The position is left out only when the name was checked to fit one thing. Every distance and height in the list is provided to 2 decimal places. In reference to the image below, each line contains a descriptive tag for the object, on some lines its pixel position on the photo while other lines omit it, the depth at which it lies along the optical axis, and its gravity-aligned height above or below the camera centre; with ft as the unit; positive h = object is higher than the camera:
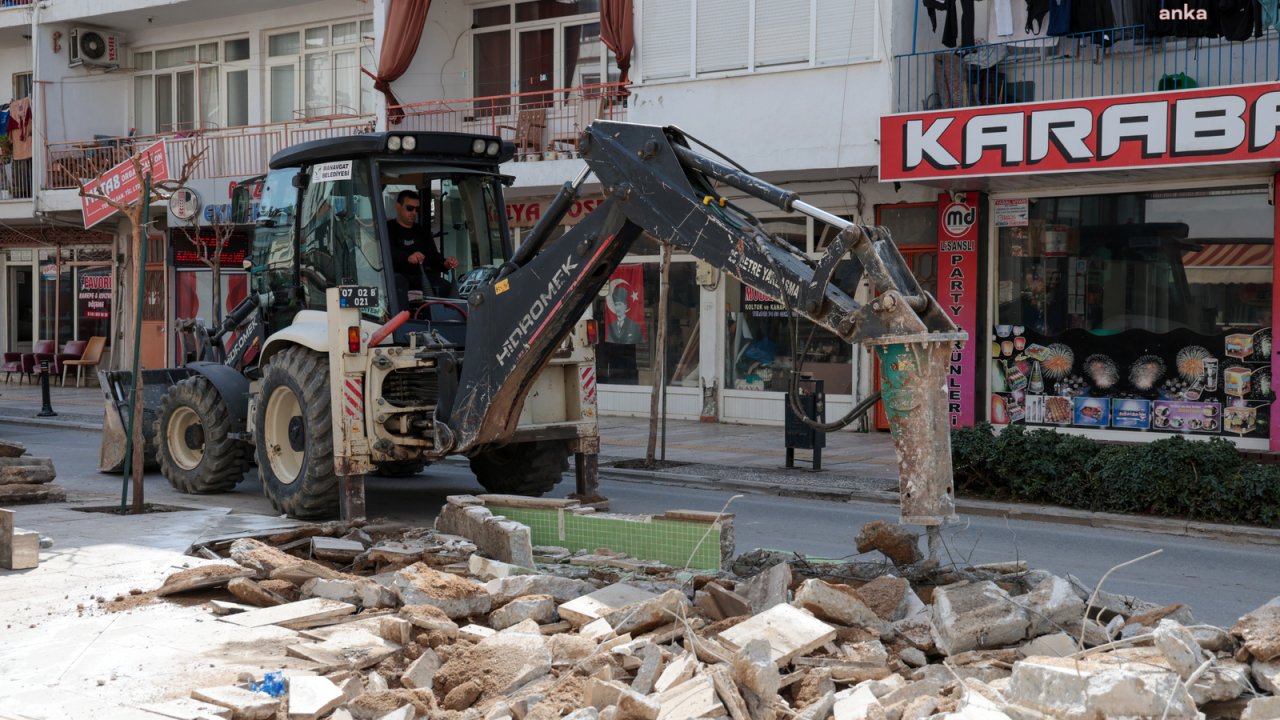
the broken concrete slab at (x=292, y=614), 24.35 -5.11
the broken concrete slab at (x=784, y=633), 19.58 -4.43
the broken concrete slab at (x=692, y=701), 17.06 -4.75
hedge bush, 38.75 -4.24
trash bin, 50.11 -3.29
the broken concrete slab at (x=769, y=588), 22.72 -4.36
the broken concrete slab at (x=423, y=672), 20.17 -5.14
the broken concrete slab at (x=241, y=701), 18.88 -5.27
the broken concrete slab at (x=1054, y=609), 20.70 -4.26
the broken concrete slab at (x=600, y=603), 22.71 -4.64
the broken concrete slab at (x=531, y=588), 24.32 -4.60
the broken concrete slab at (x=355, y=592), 25.07 -4.90
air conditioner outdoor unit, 96.07 +21.06
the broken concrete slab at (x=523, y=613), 23.16 -4.80
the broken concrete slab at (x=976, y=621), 20.15 -4.35
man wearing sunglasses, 37.22 +2.54
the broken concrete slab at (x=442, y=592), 23.77 -4.70
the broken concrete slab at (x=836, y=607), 21.29 -4.33
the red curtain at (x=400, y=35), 77.15 +17.60
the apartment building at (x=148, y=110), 88.69 +16.23
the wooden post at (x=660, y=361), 52.11 -0.91
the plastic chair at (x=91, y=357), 99.37 -1.42
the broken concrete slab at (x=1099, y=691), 15.80 -4.29
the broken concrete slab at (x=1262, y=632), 18.26 -4.19
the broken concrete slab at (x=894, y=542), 25.52 -3.94
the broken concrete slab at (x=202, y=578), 26.66 -4.87
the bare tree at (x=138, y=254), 36.86 +2.37
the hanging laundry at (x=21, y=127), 99.45 +15.87
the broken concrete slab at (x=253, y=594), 25.95 -4.99
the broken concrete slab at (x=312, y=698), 18.56 -5.13
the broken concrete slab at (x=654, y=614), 21.66 -4.50
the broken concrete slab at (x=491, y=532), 27.40 -4.23
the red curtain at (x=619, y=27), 66.90 +15.62
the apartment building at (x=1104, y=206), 51.67 +5.68
